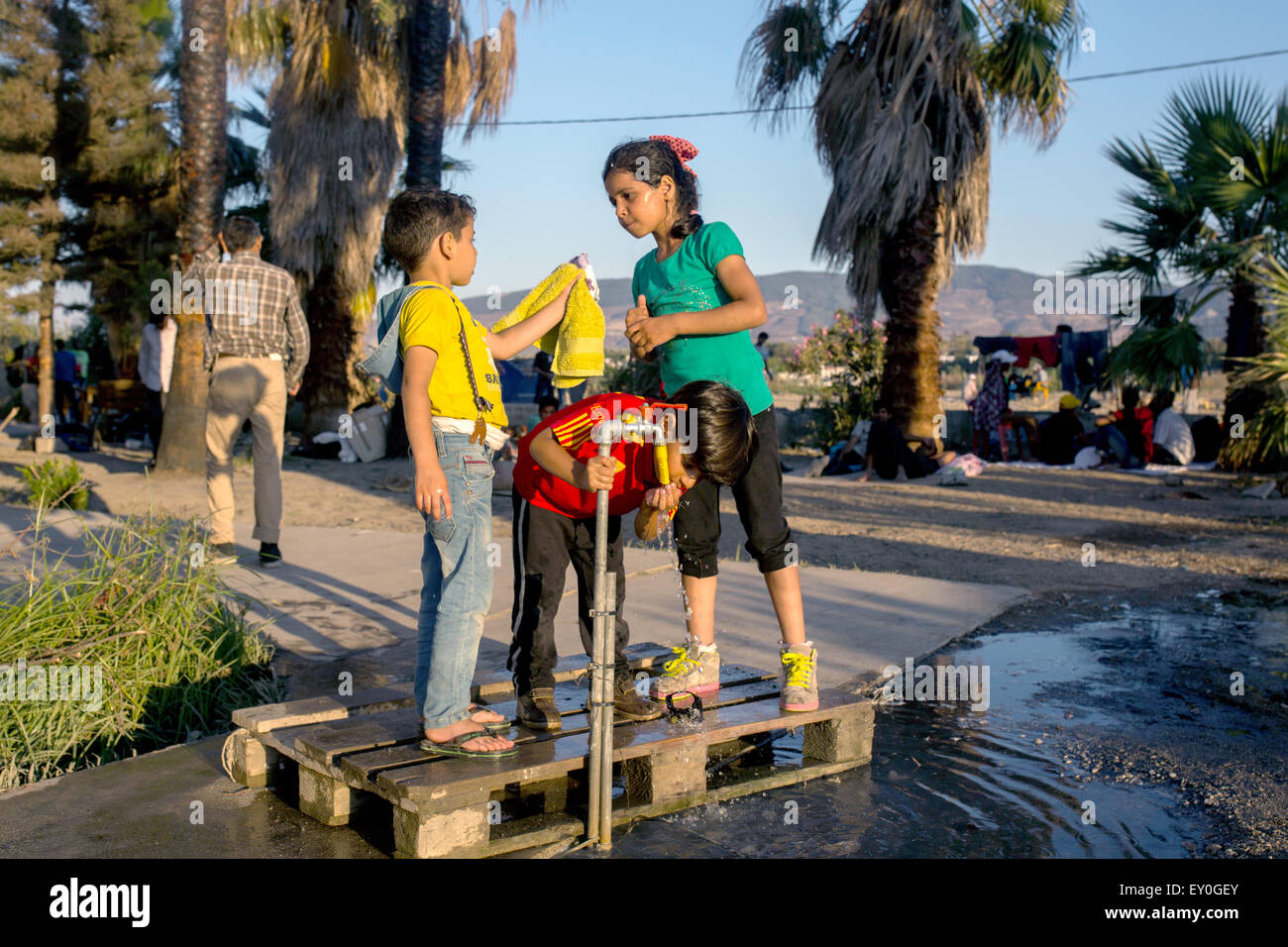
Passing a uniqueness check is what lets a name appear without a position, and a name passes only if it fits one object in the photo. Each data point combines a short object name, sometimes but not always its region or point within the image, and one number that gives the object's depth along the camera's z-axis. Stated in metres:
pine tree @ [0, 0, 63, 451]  15.28
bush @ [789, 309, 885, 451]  16.88
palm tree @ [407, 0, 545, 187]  13.39
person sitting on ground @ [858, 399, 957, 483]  13.45
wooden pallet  2.62
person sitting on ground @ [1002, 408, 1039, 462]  16.25
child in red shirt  3.05
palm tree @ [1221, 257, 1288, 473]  10.07
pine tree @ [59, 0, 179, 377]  16.73
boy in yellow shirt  2.89
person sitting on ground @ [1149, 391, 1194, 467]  14.72
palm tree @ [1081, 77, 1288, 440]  12.46
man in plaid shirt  6.09
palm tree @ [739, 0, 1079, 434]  13.94
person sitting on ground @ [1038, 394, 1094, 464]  15.58
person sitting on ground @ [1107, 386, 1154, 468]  14.83
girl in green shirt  3.42
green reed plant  3.58
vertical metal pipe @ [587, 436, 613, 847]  2.65
